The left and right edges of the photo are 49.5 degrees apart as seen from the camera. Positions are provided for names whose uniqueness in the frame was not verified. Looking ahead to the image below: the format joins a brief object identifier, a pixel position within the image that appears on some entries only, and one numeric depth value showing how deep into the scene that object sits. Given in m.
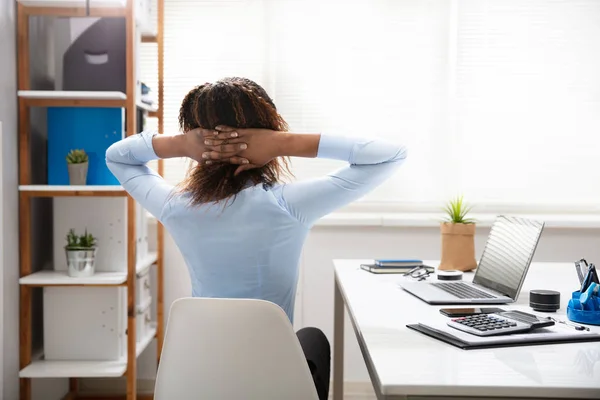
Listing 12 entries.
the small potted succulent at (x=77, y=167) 2.54
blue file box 2.59
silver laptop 1.66
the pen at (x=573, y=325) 1.31
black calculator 1.24
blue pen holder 1.38
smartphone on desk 1.44
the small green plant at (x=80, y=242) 2.54
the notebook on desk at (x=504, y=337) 1.18
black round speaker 1.54
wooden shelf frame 2.48
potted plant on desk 2.17
